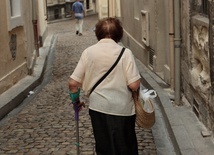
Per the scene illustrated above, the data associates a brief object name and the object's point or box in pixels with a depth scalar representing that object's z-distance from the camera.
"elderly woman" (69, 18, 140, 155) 4.78
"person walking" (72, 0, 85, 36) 26.24
